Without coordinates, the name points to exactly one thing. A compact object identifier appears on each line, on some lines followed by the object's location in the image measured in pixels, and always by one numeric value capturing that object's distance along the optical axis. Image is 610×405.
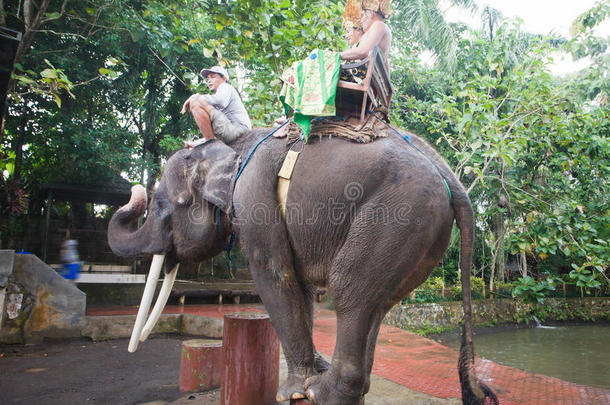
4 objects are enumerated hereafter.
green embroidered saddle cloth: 2.02
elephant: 1.84
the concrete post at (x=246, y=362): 2.75
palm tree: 12.23
